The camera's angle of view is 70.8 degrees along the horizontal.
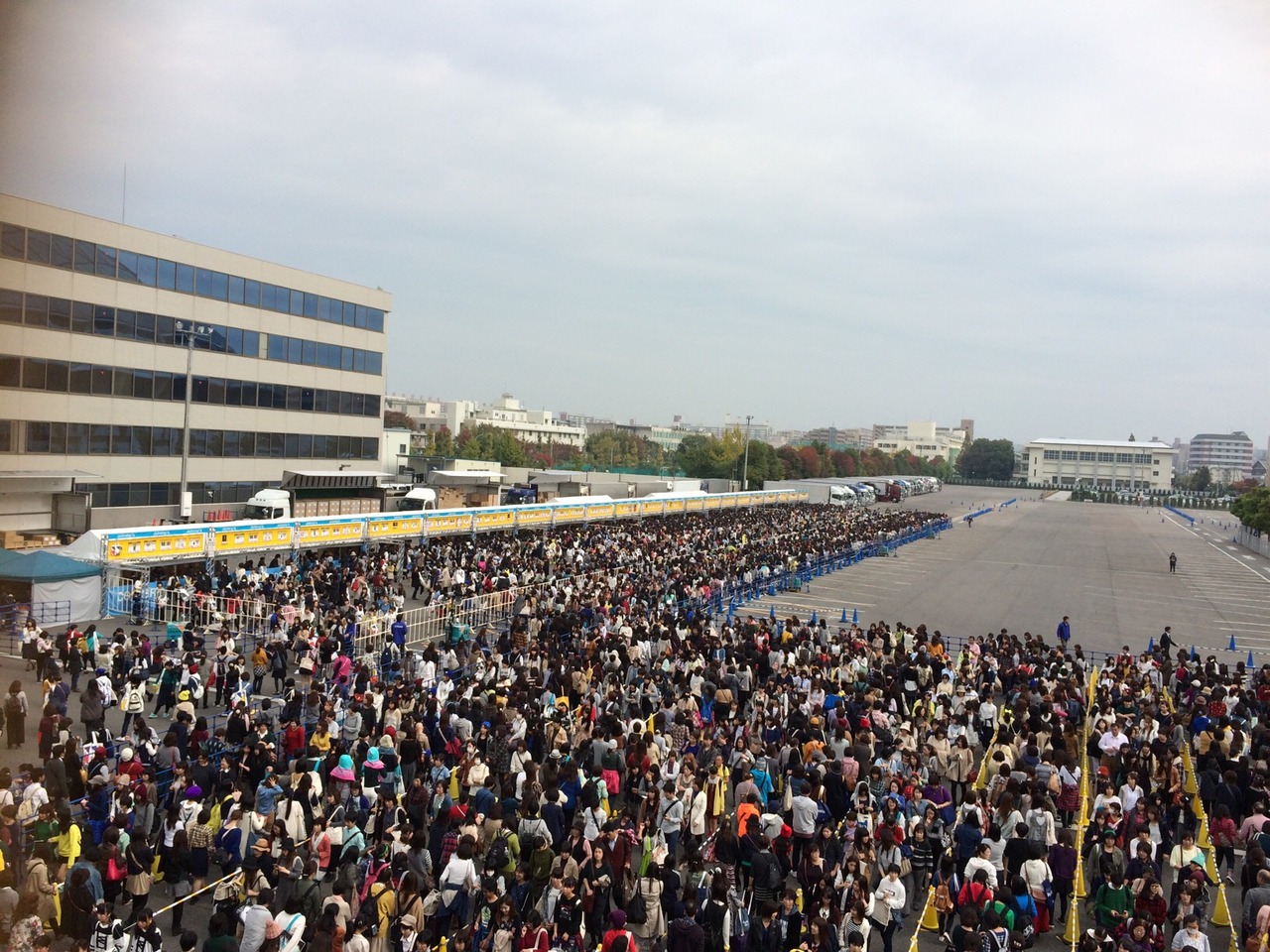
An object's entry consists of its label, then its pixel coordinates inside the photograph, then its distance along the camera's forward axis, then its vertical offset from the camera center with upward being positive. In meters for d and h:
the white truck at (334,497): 32.78 -2.47
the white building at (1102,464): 177.25 +3.62
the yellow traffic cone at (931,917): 9.32 -4.66
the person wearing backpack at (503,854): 8.38 -3.84
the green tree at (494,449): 88.25 -0.31
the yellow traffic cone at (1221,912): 9.78 -4.65
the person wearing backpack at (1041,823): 9.31 -3.61
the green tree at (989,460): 181.25 +3.15
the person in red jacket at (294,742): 11.26 -3.88
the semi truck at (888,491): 96.31 -2.31
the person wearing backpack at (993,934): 7.23 -3.75
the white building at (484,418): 159.06 +5.23
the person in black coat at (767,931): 7.46 -3.95
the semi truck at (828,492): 77.38 -2.32
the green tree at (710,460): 102.31 -0.15
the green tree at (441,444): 97.83 -0.18
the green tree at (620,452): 127.19 +0.19
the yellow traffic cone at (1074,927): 9.20 -4.68
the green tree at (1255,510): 56.38 -1.24
